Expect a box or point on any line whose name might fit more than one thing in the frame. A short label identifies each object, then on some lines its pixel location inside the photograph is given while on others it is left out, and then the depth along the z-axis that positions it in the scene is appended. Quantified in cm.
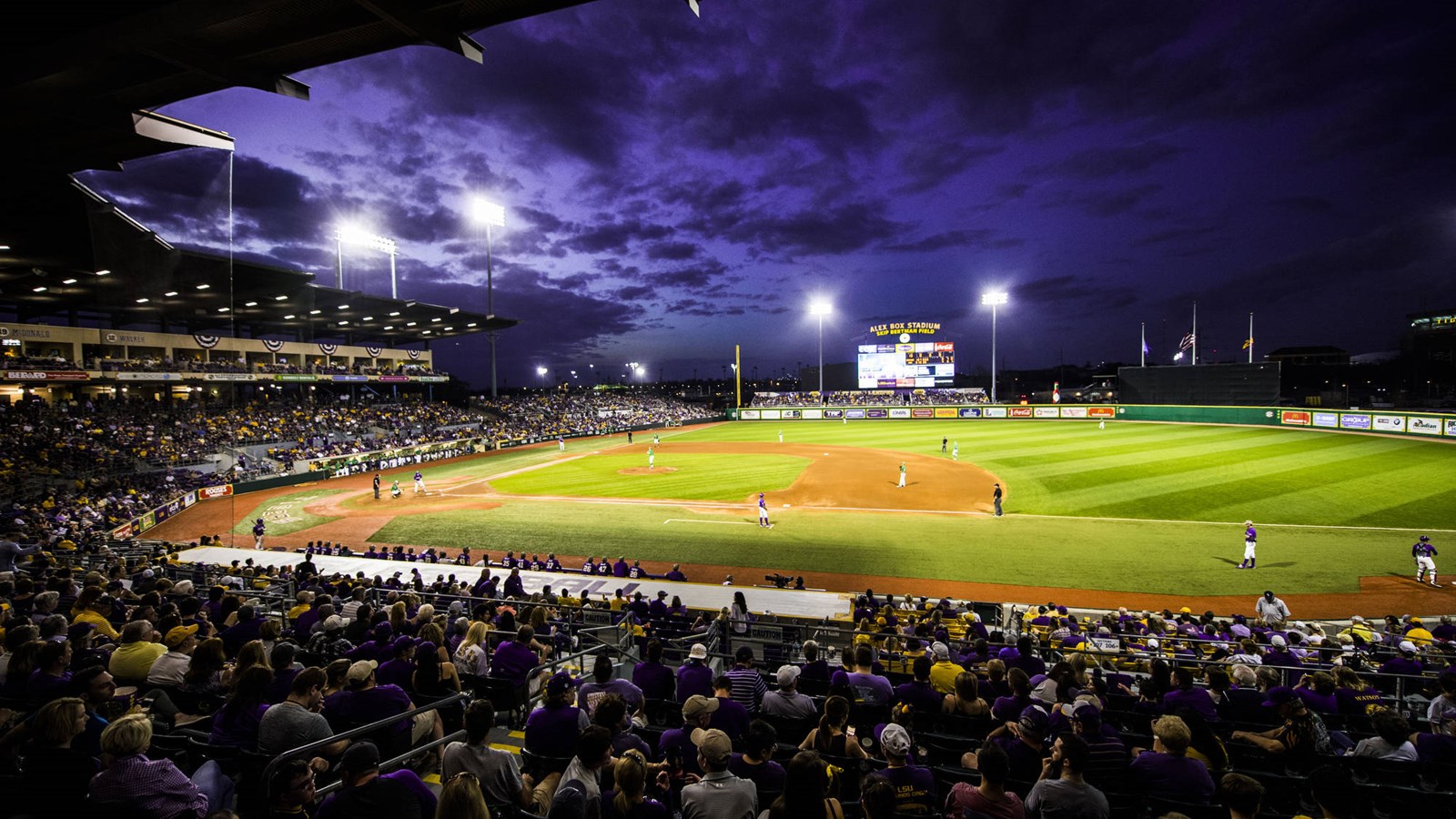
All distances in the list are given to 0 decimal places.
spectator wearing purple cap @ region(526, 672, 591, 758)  443
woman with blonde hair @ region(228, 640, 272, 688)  486
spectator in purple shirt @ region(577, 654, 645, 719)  546
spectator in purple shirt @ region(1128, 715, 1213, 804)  400
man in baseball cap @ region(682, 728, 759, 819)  340
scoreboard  7294
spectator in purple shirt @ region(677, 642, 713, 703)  610
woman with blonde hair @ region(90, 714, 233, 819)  315
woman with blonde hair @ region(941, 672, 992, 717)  553
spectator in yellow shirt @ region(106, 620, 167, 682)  552
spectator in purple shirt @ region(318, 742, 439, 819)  317
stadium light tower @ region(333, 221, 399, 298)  5241
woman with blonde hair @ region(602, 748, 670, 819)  328
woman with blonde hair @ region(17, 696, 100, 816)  320
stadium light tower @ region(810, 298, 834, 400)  7344
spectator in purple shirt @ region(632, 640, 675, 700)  620
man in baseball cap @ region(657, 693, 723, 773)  461
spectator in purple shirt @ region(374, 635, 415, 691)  568
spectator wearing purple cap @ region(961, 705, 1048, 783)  447
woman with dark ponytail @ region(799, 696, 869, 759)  456
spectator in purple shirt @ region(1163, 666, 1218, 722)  555
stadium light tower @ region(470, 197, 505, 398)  5591
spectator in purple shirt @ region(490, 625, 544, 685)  660
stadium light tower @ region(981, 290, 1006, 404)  6900
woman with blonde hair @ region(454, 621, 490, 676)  662
